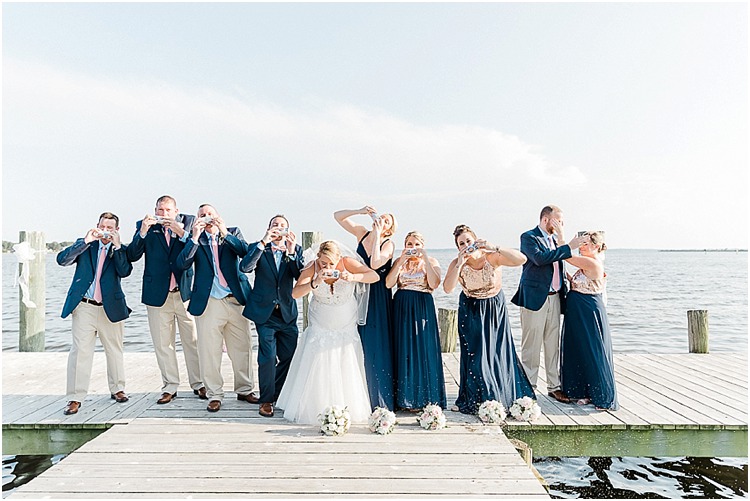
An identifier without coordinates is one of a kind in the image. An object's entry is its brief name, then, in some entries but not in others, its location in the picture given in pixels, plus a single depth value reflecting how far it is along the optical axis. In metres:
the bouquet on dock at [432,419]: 4.74
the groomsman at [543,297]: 5.59
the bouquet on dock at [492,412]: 4.87
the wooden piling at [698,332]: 8.49
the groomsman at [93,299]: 5.50
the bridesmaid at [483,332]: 5.13
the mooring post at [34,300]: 8.51
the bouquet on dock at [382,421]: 4.61
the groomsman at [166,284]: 5.65
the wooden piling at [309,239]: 8.43
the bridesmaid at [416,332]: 5.15
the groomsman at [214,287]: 5.49
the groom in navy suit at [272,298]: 5.38
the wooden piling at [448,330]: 8.66
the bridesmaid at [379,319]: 5.14
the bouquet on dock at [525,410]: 5.04
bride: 4.97
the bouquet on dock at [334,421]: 4.57
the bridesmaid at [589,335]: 5.38
